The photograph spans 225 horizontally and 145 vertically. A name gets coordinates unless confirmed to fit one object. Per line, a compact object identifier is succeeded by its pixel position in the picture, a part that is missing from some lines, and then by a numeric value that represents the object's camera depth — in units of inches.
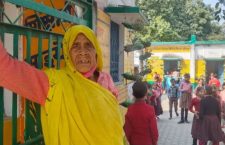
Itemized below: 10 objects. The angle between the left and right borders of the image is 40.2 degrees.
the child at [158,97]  382.0
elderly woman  64.3
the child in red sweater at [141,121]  150.3
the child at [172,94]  394.1
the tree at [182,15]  992.7
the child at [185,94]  371.3
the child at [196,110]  226.0
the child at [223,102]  273.4
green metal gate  68.7
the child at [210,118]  213.3
